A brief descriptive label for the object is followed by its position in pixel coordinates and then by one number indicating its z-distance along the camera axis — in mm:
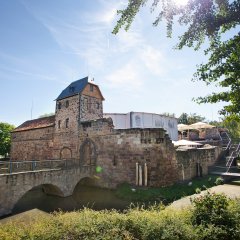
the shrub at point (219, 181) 17969
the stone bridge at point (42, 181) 13359
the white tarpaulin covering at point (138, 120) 33834
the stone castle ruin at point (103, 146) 18359
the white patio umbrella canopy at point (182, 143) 23625
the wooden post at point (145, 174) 17677
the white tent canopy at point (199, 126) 34631
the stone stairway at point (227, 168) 20503
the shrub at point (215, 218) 6340
